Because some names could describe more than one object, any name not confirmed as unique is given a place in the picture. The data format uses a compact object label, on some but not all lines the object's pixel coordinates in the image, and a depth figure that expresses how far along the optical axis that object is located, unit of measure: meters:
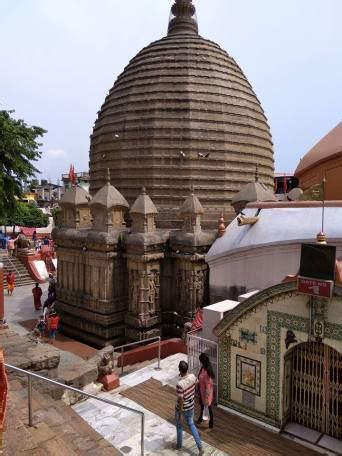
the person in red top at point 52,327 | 16.22
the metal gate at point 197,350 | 9.37
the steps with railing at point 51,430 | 5.32
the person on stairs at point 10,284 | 24.70
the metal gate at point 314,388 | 7.50
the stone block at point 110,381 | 9.74
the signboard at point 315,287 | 7.06
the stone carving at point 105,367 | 9.93
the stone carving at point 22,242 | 31.50
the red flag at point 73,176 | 20.57
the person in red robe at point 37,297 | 20.98
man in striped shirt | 6.87
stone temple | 15.54
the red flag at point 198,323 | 10.68
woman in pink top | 7.74
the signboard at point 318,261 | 7.11
